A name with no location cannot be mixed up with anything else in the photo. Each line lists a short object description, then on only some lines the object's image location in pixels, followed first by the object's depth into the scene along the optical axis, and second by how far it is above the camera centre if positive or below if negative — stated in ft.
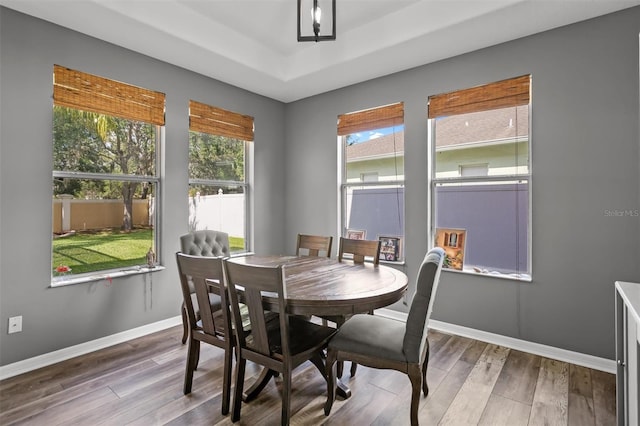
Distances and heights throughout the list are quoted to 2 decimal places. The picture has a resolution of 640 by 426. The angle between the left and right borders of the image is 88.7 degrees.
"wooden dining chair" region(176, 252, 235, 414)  6.39 -2.14
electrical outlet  7.96 -2.71
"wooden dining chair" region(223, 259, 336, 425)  5.63 -2.41
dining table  5.78 -1.45
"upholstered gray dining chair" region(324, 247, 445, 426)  5.63 -2.32
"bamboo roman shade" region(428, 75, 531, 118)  9.45 +3.64
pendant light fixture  6.89 +5.98
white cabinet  4.33 -1.99
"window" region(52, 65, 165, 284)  8.98 +1.17
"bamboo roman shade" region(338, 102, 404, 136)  11.89 +3.69
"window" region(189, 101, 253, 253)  12.00 +1.72
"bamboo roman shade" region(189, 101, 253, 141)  11.84 +3.59
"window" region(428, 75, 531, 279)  9.65 +1.23
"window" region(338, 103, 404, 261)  12.07 +1.62
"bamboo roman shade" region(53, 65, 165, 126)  8.80 +3.46
